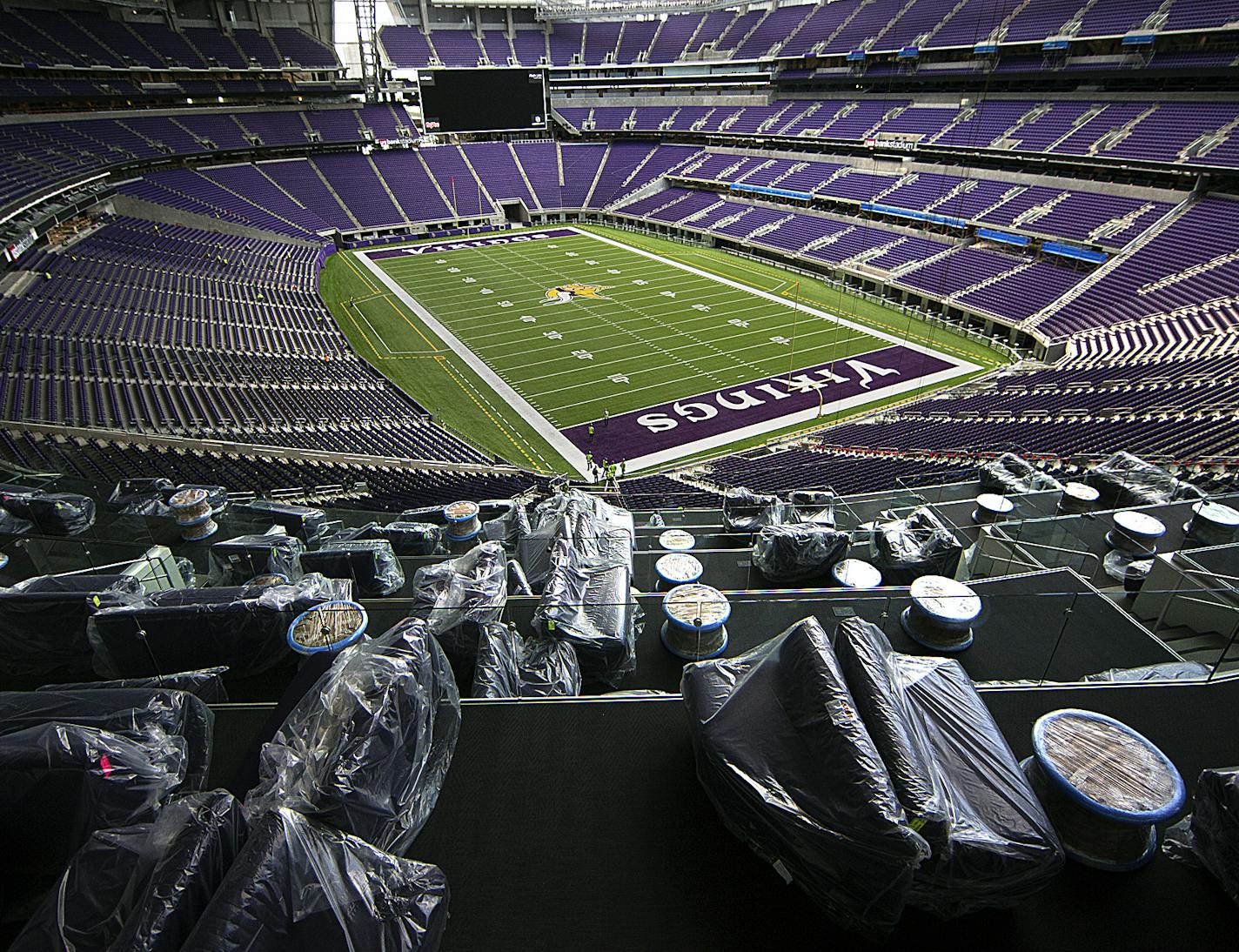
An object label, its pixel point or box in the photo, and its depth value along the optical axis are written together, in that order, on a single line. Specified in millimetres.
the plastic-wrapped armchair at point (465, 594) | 5180
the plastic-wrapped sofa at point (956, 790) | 2859
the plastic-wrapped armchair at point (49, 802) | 3041
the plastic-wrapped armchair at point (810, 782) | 2789
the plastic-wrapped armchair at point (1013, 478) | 10797
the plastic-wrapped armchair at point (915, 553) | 7391
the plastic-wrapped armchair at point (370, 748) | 3174
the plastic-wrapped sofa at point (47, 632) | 4980
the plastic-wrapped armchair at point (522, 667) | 4773
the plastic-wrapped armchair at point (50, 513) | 8898
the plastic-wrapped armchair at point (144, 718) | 3475
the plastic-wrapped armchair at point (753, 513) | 9633
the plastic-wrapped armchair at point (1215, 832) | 3078
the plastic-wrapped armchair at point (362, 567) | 7277
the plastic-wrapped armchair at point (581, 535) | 6637
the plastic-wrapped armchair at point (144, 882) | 2447
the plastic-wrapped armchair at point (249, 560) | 7074
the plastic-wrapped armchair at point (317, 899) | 2387
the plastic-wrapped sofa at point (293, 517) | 9703
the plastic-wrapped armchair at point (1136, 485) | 9273
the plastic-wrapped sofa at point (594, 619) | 5223
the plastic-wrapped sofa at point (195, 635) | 4875
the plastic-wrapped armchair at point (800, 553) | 7348
